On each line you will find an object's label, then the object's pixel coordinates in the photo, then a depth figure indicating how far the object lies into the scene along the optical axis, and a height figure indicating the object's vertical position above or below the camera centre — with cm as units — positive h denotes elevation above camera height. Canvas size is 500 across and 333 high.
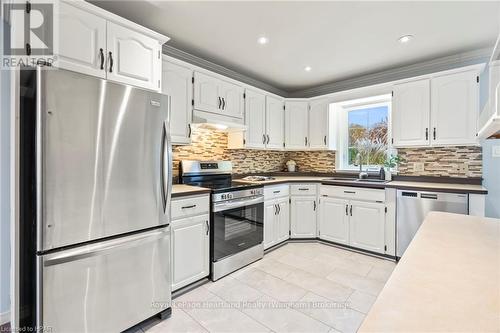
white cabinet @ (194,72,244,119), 268 +84
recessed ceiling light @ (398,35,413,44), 239 +131
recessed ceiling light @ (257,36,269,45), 246 +132
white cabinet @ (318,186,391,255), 294 -69
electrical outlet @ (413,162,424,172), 311 -1
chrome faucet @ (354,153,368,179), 346 +0
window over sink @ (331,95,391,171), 354 +54
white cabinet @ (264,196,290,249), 310 -76
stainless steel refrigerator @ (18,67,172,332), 131 -23
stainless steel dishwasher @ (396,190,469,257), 246 -44
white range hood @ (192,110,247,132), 262 +51
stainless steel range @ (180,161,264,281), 241 -57
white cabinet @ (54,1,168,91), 158 +88
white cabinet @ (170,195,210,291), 209 -71
